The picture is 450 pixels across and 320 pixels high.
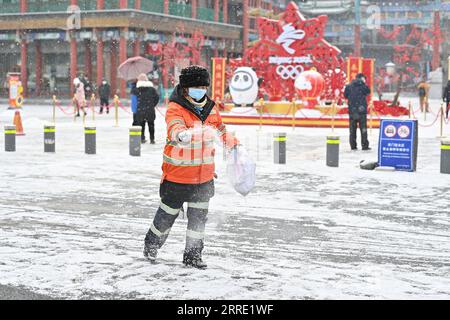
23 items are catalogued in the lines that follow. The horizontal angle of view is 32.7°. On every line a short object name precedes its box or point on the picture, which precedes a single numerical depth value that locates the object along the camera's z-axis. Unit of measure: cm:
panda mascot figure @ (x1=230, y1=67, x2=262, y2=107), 2812
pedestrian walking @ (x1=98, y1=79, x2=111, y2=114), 3472
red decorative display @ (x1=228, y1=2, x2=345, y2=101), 2816
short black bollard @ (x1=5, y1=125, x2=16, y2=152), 1730
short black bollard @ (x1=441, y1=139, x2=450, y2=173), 1352
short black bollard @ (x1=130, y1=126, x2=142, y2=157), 1622
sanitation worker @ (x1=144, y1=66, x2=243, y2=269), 644
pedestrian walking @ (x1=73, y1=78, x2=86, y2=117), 3055
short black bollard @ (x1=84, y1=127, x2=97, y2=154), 1661
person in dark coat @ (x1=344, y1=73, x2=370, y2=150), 1802
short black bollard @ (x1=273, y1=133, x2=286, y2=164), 1531
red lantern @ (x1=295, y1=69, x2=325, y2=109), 2719
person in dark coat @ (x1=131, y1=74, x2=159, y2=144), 1925
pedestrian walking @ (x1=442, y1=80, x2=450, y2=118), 2584
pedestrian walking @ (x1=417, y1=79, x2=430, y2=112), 3701
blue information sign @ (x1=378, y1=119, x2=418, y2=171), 1401
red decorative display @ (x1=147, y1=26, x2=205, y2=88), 4909
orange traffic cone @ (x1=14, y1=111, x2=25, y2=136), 2190
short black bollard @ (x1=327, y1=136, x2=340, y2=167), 1455
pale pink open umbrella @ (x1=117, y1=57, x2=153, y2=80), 2977
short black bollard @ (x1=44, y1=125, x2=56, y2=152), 1709
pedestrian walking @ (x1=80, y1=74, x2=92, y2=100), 3478
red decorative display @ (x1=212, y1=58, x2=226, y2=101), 3152
